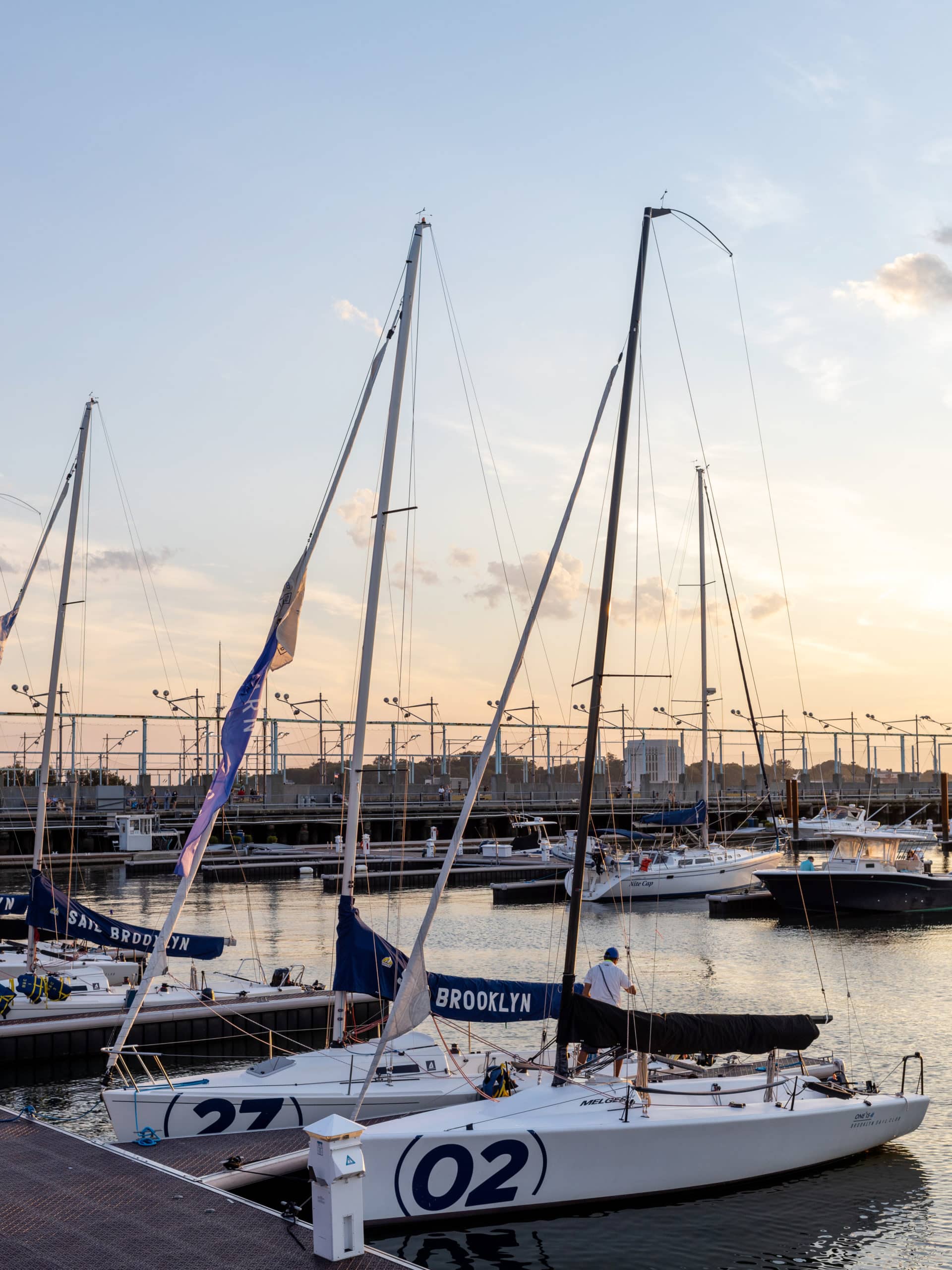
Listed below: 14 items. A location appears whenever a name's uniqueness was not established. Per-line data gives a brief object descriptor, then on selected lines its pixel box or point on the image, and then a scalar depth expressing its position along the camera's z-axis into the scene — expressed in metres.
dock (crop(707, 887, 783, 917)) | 48.56
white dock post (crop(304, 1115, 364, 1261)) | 11.16
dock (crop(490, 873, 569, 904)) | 56.25
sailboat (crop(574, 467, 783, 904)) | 52.91
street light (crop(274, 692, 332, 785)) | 119.94
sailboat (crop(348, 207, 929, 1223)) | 14.12
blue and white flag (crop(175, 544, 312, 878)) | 16.45
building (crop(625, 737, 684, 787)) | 120.41
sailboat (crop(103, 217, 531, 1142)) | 15.96
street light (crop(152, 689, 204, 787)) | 109.31
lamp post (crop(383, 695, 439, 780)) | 134.88
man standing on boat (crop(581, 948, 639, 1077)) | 16.47
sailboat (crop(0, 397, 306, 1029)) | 24.62
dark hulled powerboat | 46.12
